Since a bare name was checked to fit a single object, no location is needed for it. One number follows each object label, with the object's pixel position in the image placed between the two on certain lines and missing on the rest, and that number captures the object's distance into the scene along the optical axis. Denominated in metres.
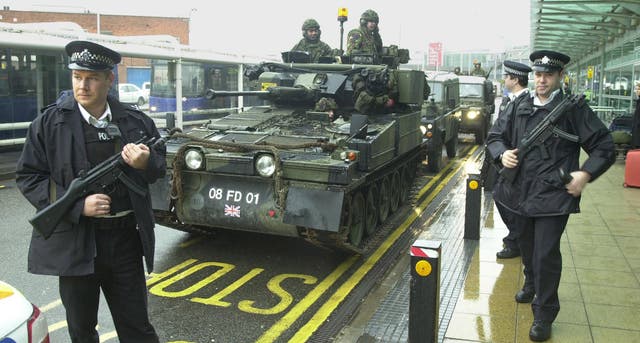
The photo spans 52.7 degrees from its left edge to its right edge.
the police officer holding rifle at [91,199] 3.55
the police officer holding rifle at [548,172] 4.73
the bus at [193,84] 21.95
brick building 49.34
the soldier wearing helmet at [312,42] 11.23
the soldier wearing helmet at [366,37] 11.29
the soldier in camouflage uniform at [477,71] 22.80
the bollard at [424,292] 4.58
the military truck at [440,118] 13.57
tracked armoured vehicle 6.75
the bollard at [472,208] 8.24
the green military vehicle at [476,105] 18.89
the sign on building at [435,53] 39.94
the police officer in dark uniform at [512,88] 6.89
